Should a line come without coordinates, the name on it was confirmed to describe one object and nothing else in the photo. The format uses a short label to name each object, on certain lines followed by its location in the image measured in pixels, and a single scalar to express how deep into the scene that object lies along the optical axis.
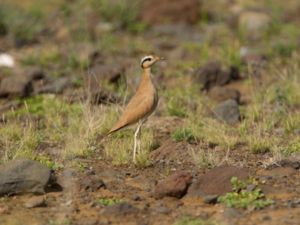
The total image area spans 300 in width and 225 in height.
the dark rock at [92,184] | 15.09
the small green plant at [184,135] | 18.39
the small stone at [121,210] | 13.59
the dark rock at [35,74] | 25.03
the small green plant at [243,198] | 13.84
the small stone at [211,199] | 14.20
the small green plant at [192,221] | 12.86
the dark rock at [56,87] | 23.87
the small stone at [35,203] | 14.12
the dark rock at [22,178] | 14.53
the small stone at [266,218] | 13.27
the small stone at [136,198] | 14.54
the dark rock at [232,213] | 13.43
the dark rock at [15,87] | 23.20
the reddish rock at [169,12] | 32.84
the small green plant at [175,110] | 21.11
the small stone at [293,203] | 13.86
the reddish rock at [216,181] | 14.59
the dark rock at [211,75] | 24.23
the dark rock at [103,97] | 21.08
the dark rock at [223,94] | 22.92
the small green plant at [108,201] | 14.14
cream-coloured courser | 17.59
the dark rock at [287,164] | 16.06
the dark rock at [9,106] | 21.92
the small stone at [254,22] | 31.31
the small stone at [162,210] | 13.83
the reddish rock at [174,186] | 14.49
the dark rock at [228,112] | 20.69
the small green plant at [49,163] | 16.44
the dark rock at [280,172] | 15.73
